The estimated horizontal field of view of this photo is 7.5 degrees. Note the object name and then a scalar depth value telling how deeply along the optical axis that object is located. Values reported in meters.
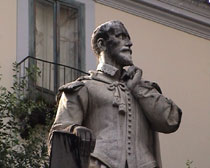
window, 23.25
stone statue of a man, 10.97
